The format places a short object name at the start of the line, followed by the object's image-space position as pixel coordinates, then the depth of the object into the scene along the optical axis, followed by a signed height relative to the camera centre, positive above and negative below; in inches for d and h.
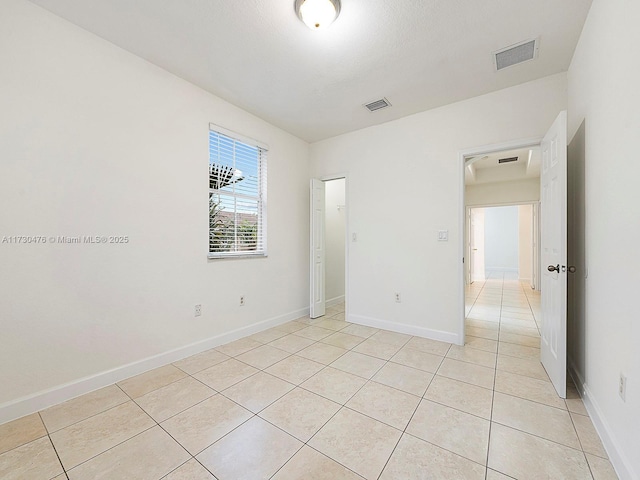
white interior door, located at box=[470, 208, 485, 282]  319.9 -9.0
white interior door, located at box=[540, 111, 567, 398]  75.7 -4.9
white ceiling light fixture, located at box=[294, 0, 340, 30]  68.1 +59.2
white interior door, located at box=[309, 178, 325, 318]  157.2 -7.0
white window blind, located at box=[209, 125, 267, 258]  119.1 +21.0
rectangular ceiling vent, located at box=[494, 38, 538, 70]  84.1 +60.3
